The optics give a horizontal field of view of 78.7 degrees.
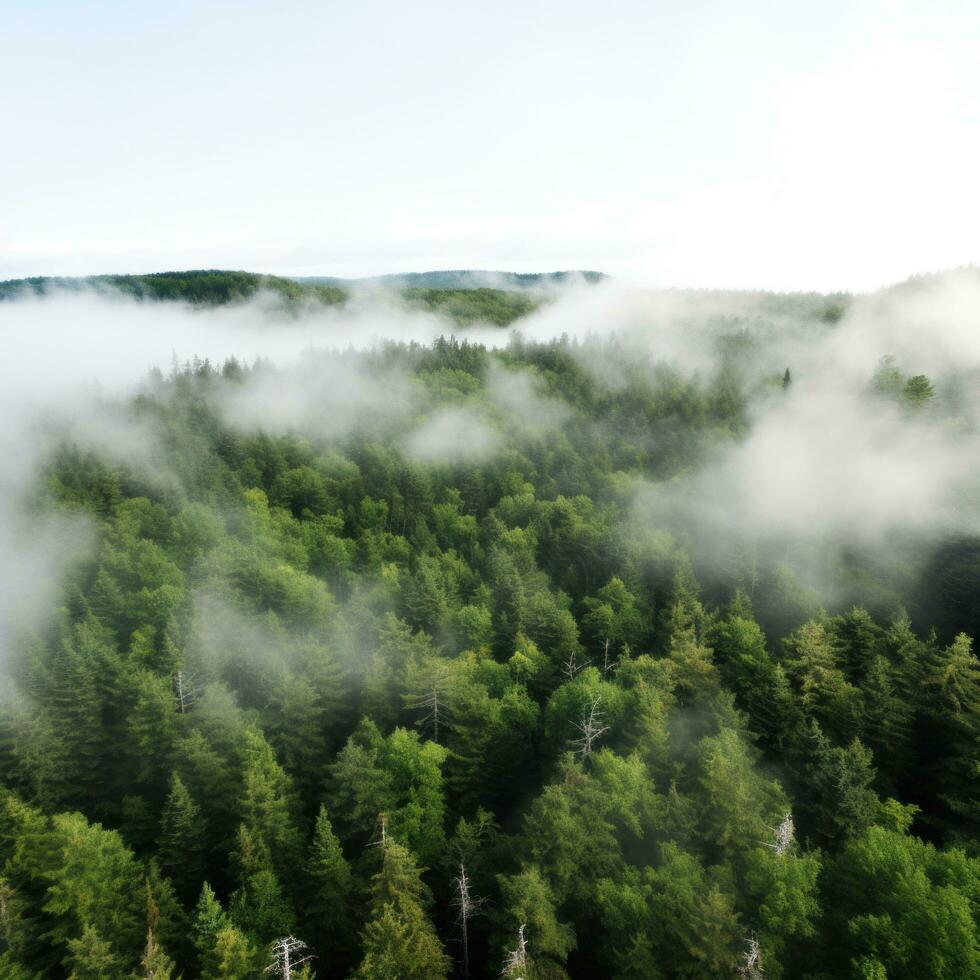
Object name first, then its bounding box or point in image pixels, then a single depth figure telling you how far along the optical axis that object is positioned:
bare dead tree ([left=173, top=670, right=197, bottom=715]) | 42.08
